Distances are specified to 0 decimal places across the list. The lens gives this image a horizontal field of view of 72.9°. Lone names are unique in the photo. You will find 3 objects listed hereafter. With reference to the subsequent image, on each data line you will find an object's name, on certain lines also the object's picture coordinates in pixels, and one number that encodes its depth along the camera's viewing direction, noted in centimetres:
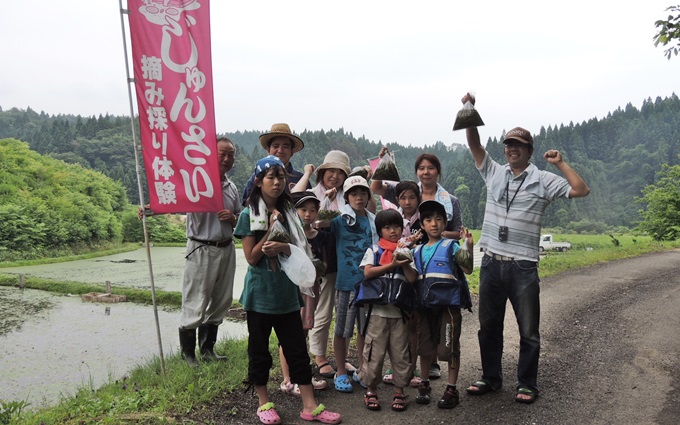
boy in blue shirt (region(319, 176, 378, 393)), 384
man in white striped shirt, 355
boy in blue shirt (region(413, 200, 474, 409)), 343
